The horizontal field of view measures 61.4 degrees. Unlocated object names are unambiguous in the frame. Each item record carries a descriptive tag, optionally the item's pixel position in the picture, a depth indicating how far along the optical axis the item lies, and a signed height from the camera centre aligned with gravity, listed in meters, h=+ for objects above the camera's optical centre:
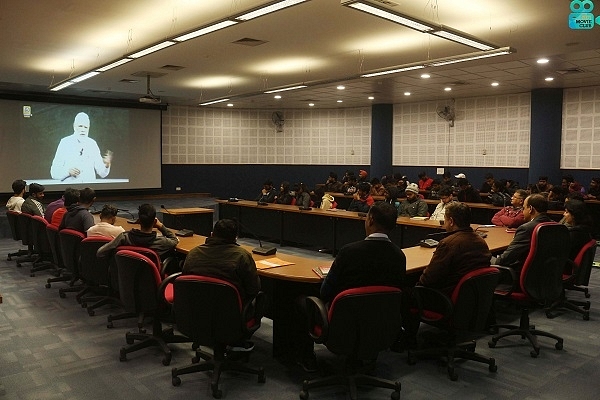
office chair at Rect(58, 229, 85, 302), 4.88 -0.80
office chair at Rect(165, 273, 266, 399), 2.97 -0.88
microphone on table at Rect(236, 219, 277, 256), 4.20 -0.69
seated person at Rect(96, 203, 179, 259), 3.99 -0.57
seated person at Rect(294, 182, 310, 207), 9.12 -0.50
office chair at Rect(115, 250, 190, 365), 3.59 -0.88
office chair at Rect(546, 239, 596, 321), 4.51 -0.94
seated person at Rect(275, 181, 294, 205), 9.63 -0.53
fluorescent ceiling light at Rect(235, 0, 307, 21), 4.42 +1.45
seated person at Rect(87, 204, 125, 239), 4.60 -0.57
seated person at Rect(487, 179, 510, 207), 8.90 -0.48
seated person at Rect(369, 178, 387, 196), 9.50 -0.39
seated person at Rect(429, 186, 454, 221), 6.60 -0.44
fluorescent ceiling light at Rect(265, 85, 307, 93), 9.62 +1.57
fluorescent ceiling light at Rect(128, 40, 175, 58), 6.18 +1.54
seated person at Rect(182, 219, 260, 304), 3.08 -0.58
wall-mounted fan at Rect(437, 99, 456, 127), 13.97 +1.57
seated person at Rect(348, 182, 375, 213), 7.90 -0.46
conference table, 3.52 -0.88
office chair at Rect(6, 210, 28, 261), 6.93 -0.78
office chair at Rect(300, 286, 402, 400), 2.80 -0.87
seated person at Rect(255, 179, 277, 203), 9.79 -0.50
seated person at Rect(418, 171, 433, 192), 12.82 -0.34
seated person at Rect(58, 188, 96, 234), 5.14 -0.52
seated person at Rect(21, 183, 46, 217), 6.81 -0.48
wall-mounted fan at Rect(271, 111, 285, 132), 16.92 +1.66
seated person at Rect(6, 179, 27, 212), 7.24 -0.47
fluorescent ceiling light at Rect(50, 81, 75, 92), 9.56 +1.61
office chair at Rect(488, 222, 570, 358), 3.84 -0.81
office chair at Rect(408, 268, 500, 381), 3.28 -0.92
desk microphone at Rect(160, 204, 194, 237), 5.22 -0.68
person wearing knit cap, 7.53 -0.55
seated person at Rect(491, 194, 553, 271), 4.07 -0.58
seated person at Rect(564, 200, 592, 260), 4.68 -0.51
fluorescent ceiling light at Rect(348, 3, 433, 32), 4.45 +1.43
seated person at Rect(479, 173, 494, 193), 10.98 -0.33
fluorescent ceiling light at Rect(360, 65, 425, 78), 7.30 +1.47
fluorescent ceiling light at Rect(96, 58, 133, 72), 7.42 +1.58
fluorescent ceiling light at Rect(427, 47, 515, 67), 5.98 +1.42
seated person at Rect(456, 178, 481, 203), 9.29 -0.45
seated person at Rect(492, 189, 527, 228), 5.95 -0.53
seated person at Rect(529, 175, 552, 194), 10.18 -0.32
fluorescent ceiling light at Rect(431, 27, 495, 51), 5.31 +1.46
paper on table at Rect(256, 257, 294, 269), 3.74 -0.72
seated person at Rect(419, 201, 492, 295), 3.36 -0.58
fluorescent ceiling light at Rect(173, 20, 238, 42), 5.18 +1.50
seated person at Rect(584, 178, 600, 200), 9.69 -0.40
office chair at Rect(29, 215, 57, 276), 6.08 -0.93
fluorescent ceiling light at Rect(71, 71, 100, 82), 8.59 +1.60
